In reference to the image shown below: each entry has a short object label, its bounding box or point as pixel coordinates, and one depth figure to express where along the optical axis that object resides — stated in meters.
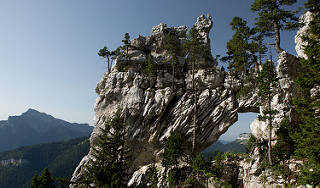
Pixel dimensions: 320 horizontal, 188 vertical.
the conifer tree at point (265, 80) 21.94
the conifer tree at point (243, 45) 29.51
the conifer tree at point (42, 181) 24.31
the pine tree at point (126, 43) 42.06
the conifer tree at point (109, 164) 18.11
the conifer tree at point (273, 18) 25.73
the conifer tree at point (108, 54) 44.16
